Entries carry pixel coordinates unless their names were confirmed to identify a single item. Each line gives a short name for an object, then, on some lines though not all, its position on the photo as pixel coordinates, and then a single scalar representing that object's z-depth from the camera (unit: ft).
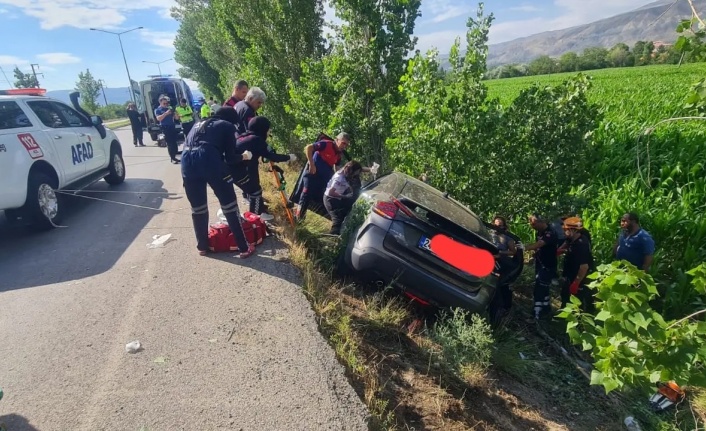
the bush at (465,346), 12.07
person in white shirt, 17.75
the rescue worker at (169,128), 35.35
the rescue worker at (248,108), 18.72
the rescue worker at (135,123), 49.78
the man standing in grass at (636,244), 15.67
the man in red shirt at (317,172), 19.25
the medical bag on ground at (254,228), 16.67
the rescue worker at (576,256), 16.40
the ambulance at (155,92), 57.88
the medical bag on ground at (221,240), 16.42
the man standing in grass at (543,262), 17.10
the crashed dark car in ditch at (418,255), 13.07
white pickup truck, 17.62
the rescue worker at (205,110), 48.89
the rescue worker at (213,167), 14.70
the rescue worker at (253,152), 17.58
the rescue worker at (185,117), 41.84
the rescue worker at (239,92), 20.76
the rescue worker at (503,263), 15.47
